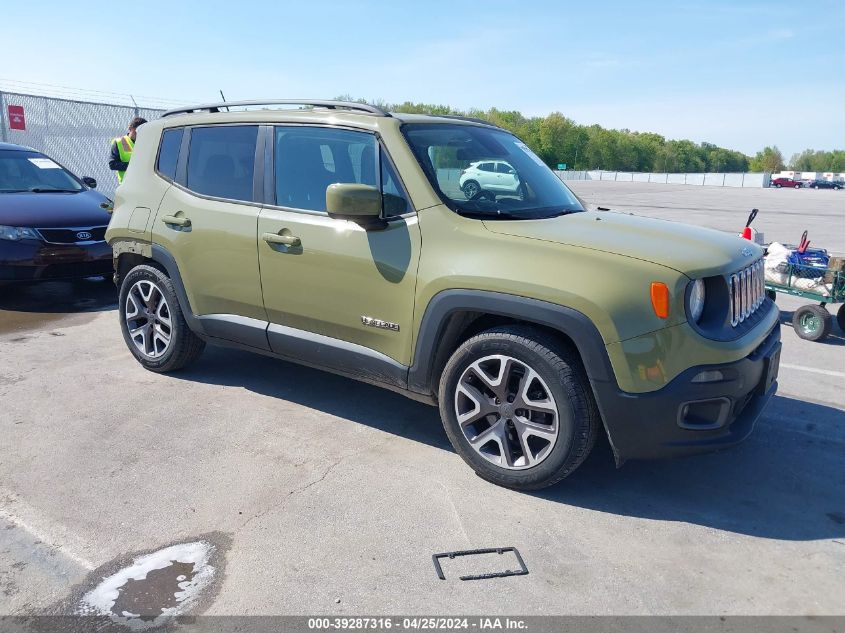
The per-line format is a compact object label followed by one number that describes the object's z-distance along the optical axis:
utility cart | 6.37
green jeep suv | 3.16
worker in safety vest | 9.52
